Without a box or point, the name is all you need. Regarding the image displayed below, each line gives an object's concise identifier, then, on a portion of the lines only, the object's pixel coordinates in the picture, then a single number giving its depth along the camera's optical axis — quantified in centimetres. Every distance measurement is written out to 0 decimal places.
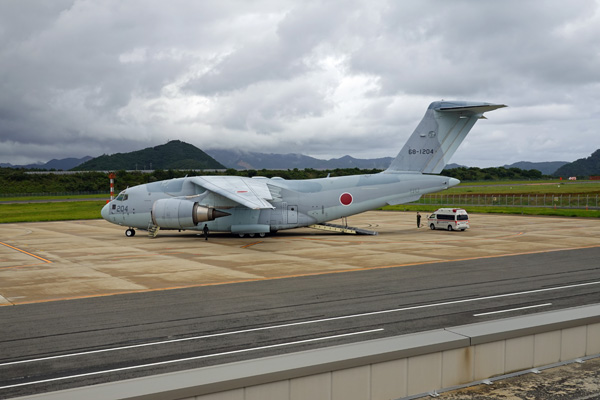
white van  4547
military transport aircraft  4056
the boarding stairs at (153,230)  4233
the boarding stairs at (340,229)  4295
